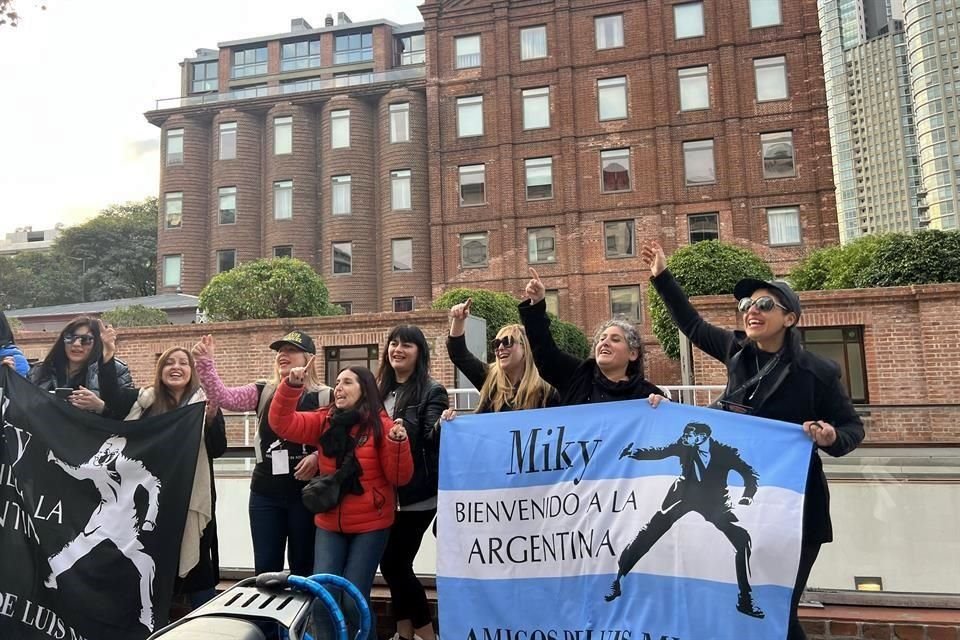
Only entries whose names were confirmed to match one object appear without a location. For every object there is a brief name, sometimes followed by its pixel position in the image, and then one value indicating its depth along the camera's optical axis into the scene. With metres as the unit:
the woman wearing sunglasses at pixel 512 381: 3.63
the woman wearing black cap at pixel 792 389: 2.92
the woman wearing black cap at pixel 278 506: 3.66
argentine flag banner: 2.92
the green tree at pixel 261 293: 18.70
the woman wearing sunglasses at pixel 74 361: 4.07
